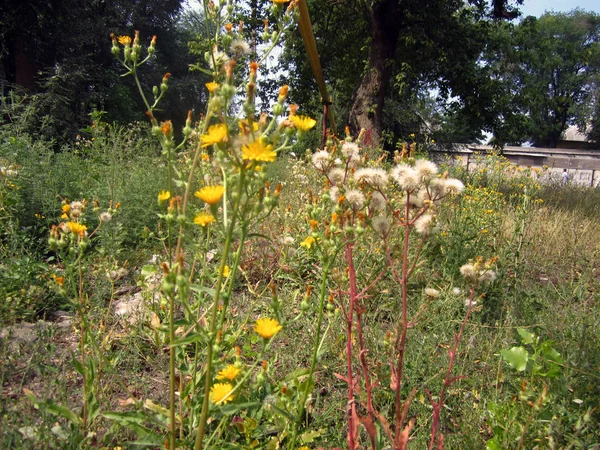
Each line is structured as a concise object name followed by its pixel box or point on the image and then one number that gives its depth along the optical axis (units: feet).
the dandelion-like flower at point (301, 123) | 3.32
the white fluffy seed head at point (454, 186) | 4.01
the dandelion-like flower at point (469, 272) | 4.09
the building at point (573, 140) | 141.08
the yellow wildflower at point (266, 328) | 3.20
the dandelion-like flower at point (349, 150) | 4.81
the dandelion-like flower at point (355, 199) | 4.19
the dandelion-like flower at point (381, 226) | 4.22
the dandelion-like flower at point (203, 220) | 3.27
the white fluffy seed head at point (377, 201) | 4.47
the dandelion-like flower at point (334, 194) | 4.55
